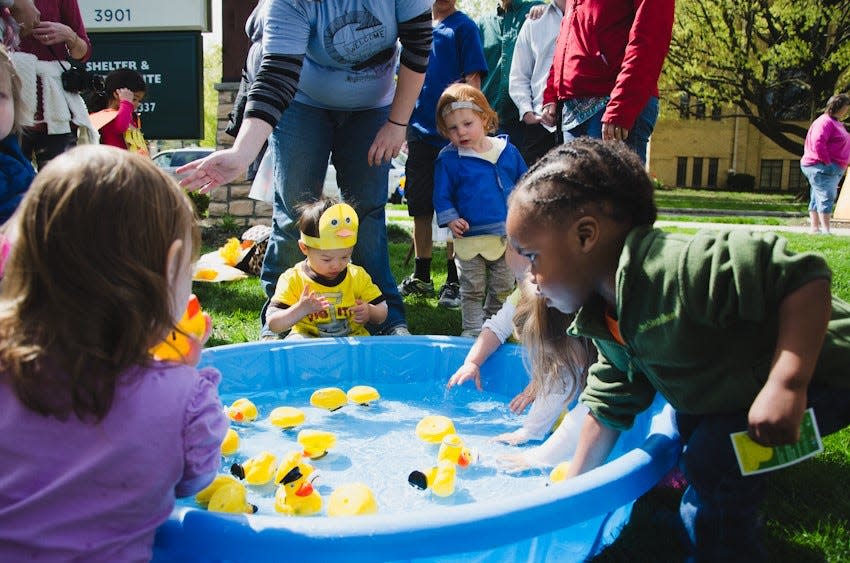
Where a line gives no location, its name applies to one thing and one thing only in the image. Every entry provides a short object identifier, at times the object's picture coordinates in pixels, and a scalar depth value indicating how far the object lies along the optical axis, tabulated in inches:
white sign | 307.0
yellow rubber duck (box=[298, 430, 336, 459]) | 91.8
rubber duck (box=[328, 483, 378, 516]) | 72.0
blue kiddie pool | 50.6
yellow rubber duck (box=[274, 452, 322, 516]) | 75.7
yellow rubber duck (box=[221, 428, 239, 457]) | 92.6
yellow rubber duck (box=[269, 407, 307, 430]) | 102.7
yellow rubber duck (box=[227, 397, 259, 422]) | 103.3
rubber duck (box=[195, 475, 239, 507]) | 76.7
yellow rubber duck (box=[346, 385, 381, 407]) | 111.4
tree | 706.2
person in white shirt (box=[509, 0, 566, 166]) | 169.3
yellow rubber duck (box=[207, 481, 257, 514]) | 72.3
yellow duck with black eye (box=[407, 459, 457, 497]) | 81.1
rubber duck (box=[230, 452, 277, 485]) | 83.7
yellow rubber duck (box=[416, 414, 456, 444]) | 96.6
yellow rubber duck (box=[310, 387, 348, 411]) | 109.5
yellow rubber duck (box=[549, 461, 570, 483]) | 80.4
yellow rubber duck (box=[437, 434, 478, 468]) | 88.5
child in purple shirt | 44.2
